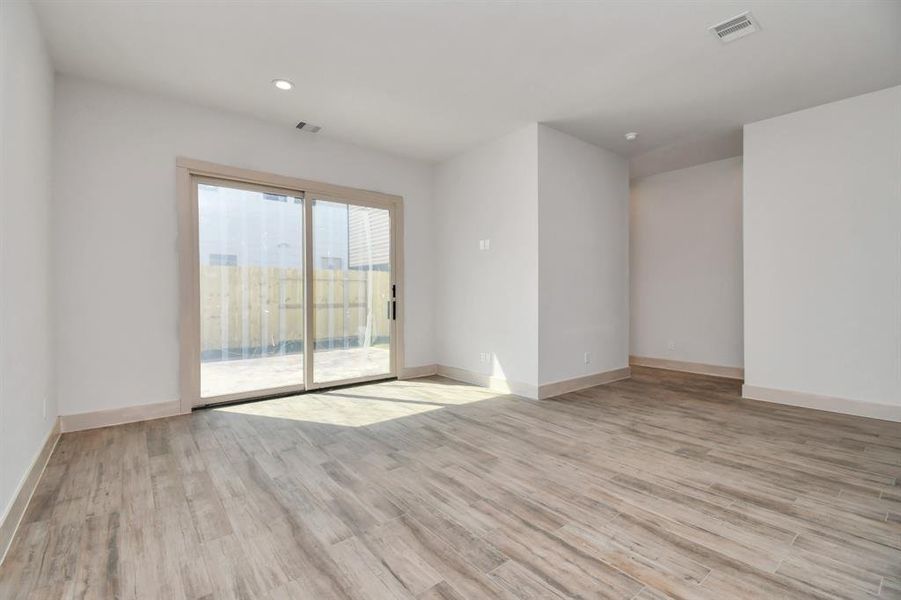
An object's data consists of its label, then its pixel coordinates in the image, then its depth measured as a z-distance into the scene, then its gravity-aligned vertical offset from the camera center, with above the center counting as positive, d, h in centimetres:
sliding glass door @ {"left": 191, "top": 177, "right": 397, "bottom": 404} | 409 +10
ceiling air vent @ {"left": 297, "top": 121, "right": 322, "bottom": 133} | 434 +190
